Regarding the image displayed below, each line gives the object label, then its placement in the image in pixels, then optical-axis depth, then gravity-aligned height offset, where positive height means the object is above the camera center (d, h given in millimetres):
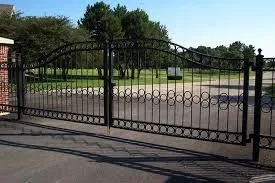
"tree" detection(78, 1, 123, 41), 29027 +5927
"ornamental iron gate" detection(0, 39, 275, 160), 4865 -392
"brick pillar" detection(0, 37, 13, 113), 8116 +41
